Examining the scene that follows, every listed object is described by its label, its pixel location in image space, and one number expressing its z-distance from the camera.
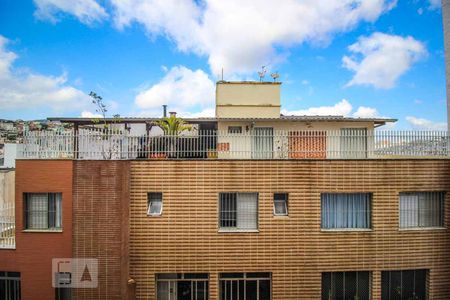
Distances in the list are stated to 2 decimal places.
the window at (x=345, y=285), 9.75
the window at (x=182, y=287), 9.62
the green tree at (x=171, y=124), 12.11
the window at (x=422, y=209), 9.91
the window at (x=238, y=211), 9.61
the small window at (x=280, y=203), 9.70
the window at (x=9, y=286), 9.78
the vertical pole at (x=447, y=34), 13.17
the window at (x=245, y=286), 9.62
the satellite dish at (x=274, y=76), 17.45
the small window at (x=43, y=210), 9.55
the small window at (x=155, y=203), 9.56
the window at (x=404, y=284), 9.89
